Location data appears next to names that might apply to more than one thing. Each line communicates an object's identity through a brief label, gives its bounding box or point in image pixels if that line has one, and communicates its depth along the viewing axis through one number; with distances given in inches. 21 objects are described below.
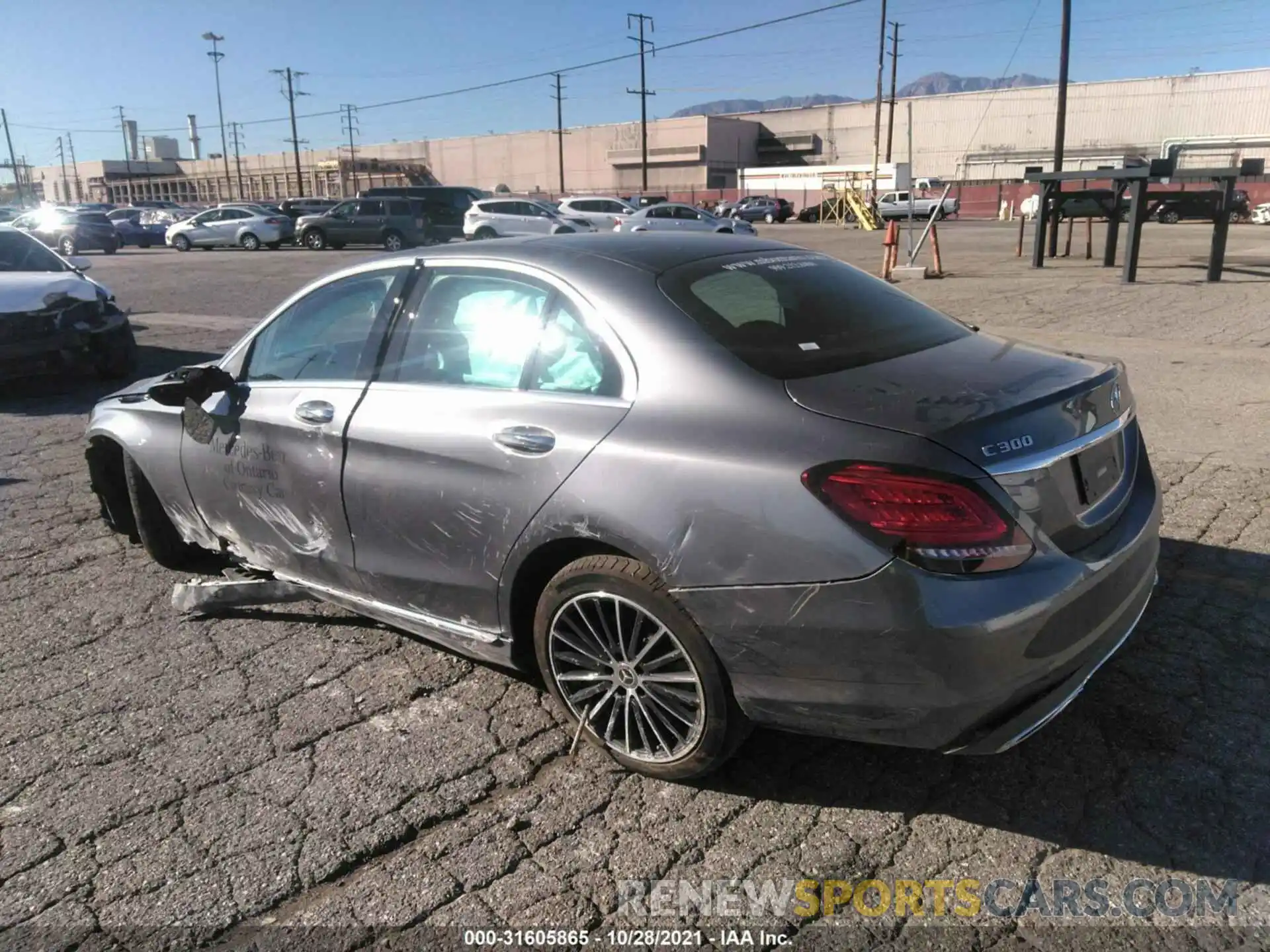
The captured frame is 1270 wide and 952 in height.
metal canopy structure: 575.5
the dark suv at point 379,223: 1237.7
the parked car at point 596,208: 1233.2
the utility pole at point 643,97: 2444.6
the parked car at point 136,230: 1544.0
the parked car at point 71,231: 1327.5
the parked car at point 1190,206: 579.2
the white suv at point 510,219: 1141.1
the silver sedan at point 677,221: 1134.4
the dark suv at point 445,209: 1268.5
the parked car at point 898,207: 1764.3
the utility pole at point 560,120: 3144.7
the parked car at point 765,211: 2026.3
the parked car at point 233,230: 1358.3
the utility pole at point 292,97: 2947.8
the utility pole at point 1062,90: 1192.2
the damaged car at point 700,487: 92.7
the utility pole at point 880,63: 2192.4
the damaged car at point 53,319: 326.6
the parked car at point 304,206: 1551.4
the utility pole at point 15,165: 4090.1
